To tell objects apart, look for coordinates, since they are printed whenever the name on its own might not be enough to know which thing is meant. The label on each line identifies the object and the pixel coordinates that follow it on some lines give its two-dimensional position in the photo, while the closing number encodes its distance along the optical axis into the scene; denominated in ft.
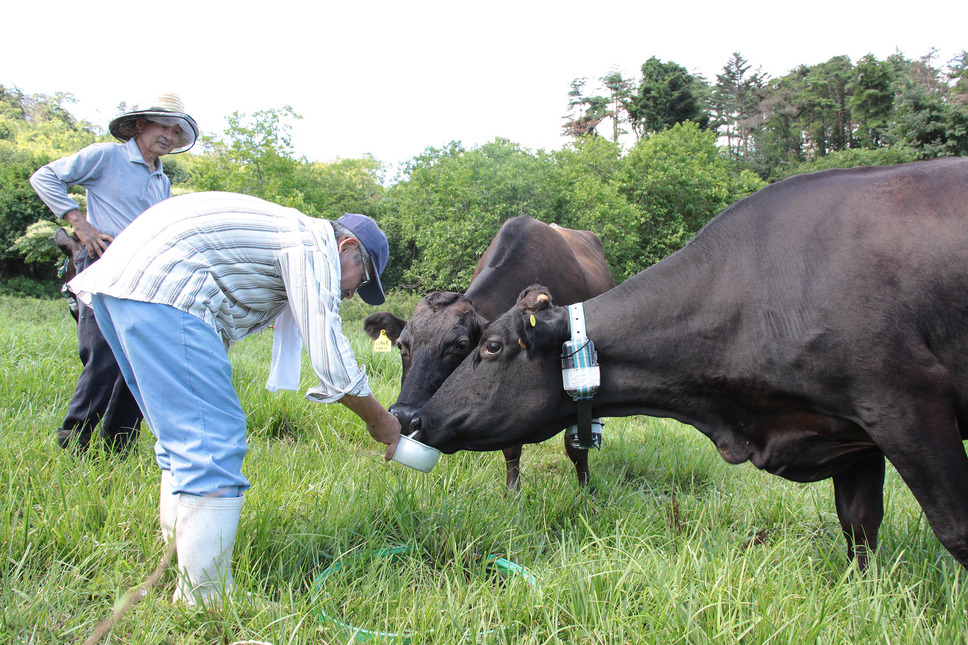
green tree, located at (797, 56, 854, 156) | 151.33
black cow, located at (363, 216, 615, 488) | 14.15
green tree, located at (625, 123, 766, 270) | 80.64
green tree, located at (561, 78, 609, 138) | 185.68
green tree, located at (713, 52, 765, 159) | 177.68
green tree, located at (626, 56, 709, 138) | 145.48
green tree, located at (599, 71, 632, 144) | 179.12
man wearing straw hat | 11.92
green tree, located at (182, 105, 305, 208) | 66.74
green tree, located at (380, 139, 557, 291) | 61.98
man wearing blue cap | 7.33
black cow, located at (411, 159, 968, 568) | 7.96
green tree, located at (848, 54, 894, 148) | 135.23
